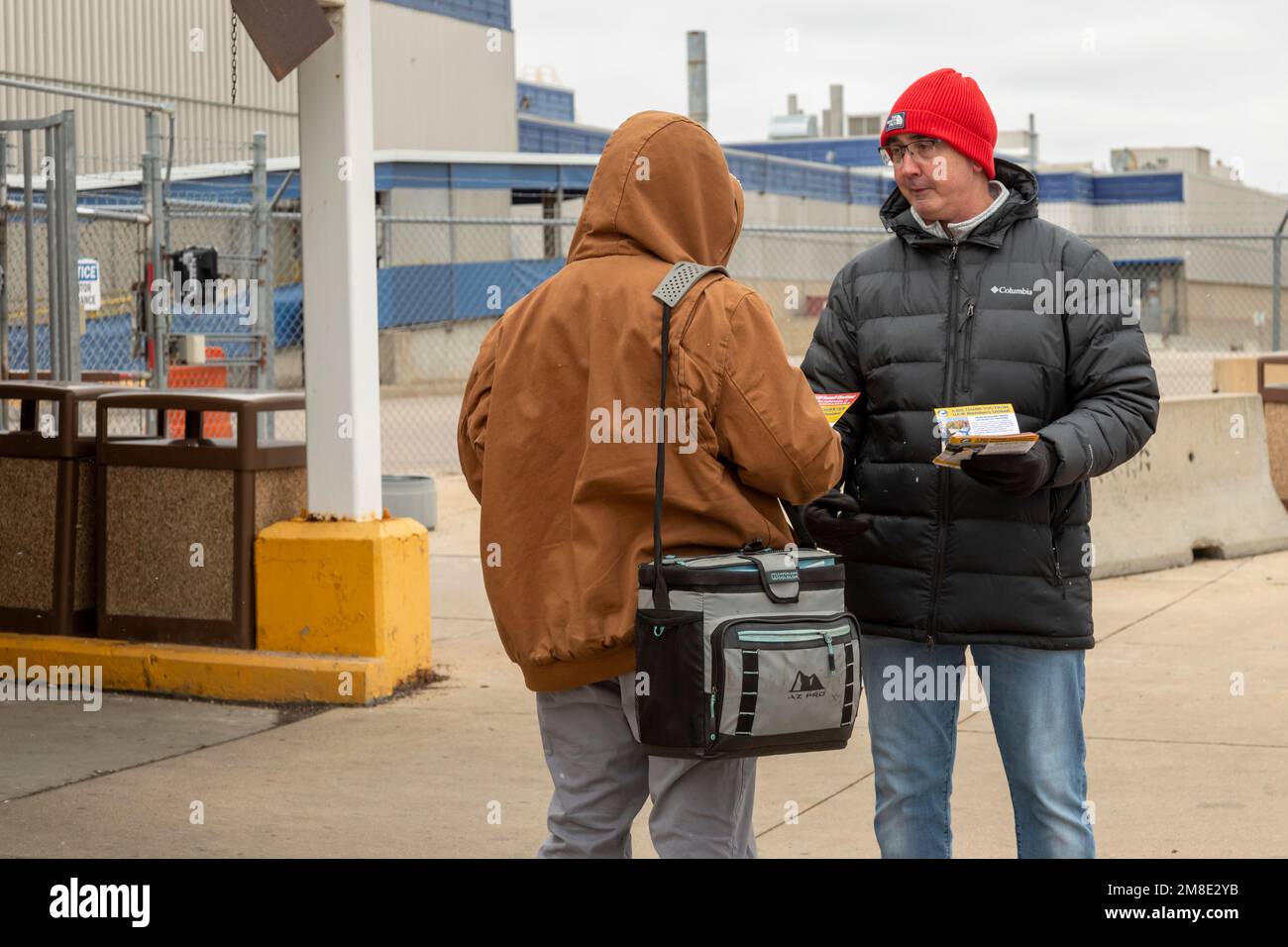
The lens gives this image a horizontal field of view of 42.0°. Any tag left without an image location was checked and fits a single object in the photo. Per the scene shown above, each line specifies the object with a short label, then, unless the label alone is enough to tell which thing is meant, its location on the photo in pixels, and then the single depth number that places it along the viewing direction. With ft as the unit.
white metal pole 21.67
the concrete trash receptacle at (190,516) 22.06
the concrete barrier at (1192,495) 31.99
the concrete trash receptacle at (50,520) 23.12
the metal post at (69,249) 26.58
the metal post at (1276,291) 53.07
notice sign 34.81
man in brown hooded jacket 10.12
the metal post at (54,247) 26.99
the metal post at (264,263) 39.55
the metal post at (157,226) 34.27
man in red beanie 11.64
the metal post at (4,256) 28.41
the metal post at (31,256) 26.94
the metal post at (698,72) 145.21
